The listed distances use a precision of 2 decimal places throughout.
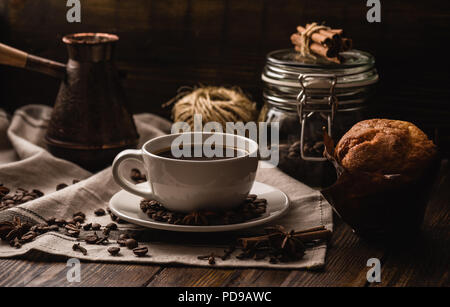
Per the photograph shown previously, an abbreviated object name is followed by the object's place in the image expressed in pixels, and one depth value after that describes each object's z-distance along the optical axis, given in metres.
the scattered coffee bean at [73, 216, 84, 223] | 1.16
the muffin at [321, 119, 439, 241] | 0.99
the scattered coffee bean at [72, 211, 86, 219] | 1.19
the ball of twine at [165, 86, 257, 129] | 1.56
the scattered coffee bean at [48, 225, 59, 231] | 1.11
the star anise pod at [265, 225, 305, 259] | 1.00
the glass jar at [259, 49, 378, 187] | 1.33
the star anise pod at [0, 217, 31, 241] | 1.06
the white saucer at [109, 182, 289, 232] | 1.03
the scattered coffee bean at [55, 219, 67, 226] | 1.14
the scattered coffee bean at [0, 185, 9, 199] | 1.30
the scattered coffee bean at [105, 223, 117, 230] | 1.12
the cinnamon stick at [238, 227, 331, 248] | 1.02
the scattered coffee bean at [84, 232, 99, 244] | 1.06
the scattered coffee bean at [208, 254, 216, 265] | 0.98
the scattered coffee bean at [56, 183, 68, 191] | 1.37
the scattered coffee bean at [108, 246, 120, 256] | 1.01
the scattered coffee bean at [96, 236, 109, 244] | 1.06
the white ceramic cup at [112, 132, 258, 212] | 1.07
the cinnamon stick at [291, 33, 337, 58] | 1.36
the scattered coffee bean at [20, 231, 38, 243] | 1.06
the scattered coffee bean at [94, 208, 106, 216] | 1.21
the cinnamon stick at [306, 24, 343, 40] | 1.35
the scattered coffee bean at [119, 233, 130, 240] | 1.07
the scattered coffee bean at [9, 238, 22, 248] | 1.04
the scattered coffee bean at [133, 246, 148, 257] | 1.00
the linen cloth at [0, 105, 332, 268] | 1.01
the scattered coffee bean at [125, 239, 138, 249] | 1.04
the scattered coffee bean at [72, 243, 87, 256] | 1.02
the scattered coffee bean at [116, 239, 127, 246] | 1.05
